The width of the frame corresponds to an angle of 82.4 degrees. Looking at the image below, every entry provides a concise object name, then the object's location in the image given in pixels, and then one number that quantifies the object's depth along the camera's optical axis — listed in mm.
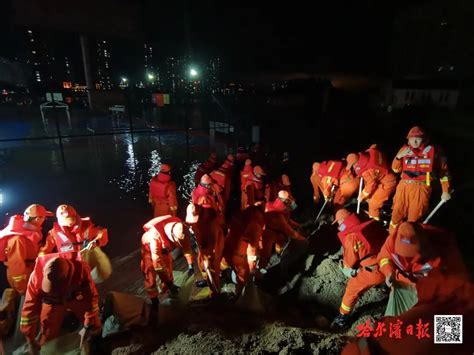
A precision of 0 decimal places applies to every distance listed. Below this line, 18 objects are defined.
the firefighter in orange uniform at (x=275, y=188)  6070
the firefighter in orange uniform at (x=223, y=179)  5949
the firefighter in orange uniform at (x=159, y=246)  3480
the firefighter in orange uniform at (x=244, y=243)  3986
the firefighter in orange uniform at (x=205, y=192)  4946
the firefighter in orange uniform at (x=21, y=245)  3268
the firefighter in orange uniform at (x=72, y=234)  3314
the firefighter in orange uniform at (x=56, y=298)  2668
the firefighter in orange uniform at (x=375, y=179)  5164
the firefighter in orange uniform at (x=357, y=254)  3191
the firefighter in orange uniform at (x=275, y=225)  4312
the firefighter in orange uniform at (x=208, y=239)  3824
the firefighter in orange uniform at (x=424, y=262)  2367
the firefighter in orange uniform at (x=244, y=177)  6158
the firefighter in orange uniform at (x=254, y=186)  5879
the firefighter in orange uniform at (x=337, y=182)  5824
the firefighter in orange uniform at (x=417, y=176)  4570
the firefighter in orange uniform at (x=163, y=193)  5262
